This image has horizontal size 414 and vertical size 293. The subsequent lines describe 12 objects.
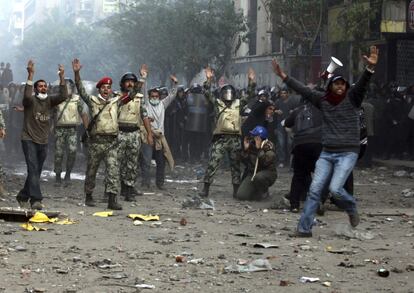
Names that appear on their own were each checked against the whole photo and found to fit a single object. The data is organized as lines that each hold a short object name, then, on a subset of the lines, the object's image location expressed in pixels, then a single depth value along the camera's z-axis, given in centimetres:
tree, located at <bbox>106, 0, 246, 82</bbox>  3894
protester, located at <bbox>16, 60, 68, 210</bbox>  1209
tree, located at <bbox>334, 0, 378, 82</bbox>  2462
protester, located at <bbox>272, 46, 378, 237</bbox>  999
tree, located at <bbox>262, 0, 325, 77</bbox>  2698
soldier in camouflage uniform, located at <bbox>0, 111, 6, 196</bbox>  1278
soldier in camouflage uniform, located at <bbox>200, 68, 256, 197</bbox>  1442
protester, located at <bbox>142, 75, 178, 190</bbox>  1609
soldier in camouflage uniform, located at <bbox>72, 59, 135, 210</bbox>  1245
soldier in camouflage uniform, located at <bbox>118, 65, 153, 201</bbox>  1371
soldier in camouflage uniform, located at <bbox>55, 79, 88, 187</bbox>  1672
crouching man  1400
